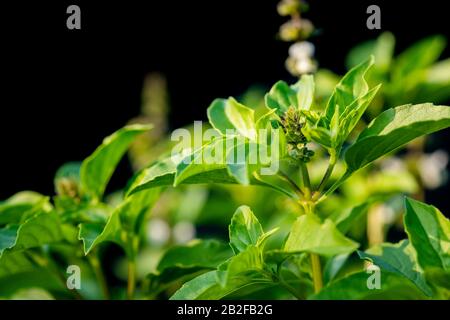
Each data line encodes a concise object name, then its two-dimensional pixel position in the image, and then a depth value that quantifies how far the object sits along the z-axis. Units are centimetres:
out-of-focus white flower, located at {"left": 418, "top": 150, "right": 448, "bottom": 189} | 69
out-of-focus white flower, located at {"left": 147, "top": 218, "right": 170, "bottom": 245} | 64
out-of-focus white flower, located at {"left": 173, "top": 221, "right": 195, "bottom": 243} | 64
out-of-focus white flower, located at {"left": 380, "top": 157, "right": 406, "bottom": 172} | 63
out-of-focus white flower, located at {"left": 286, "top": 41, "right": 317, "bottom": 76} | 53
